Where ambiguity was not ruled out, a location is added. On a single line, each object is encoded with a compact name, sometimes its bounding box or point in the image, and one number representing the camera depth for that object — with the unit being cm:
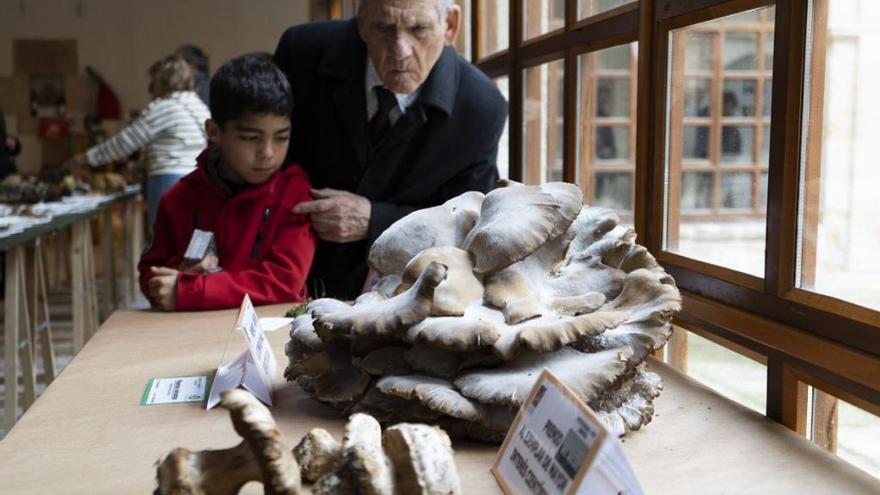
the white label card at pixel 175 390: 115
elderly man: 190
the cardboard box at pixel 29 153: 897
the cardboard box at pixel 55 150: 898
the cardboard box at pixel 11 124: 891
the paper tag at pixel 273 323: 159
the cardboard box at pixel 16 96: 884
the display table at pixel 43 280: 315
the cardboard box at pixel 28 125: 895
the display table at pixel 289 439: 85
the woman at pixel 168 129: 491
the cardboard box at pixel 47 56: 873
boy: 177
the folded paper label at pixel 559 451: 66
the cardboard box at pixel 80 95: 880
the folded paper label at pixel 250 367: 109
